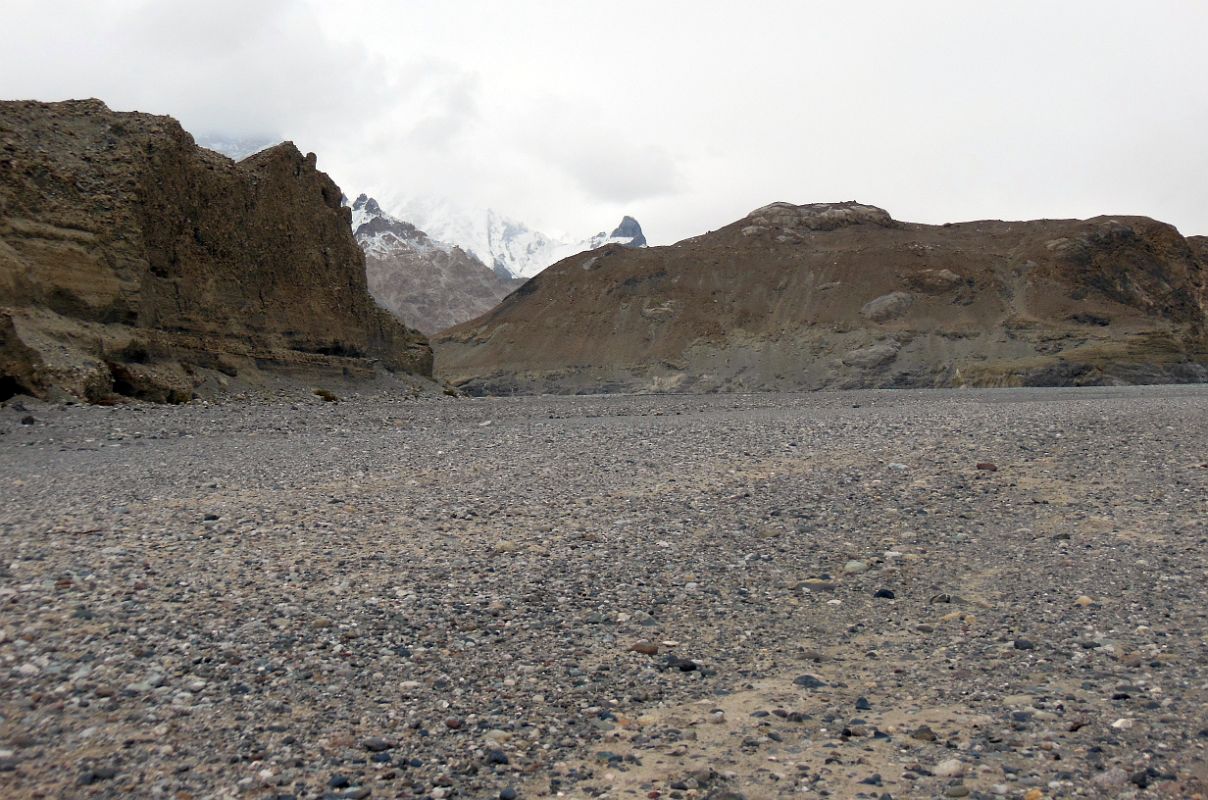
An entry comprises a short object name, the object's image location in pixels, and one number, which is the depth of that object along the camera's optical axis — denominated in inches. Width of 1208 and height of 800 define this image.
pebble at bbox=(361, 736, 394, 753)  156.4
